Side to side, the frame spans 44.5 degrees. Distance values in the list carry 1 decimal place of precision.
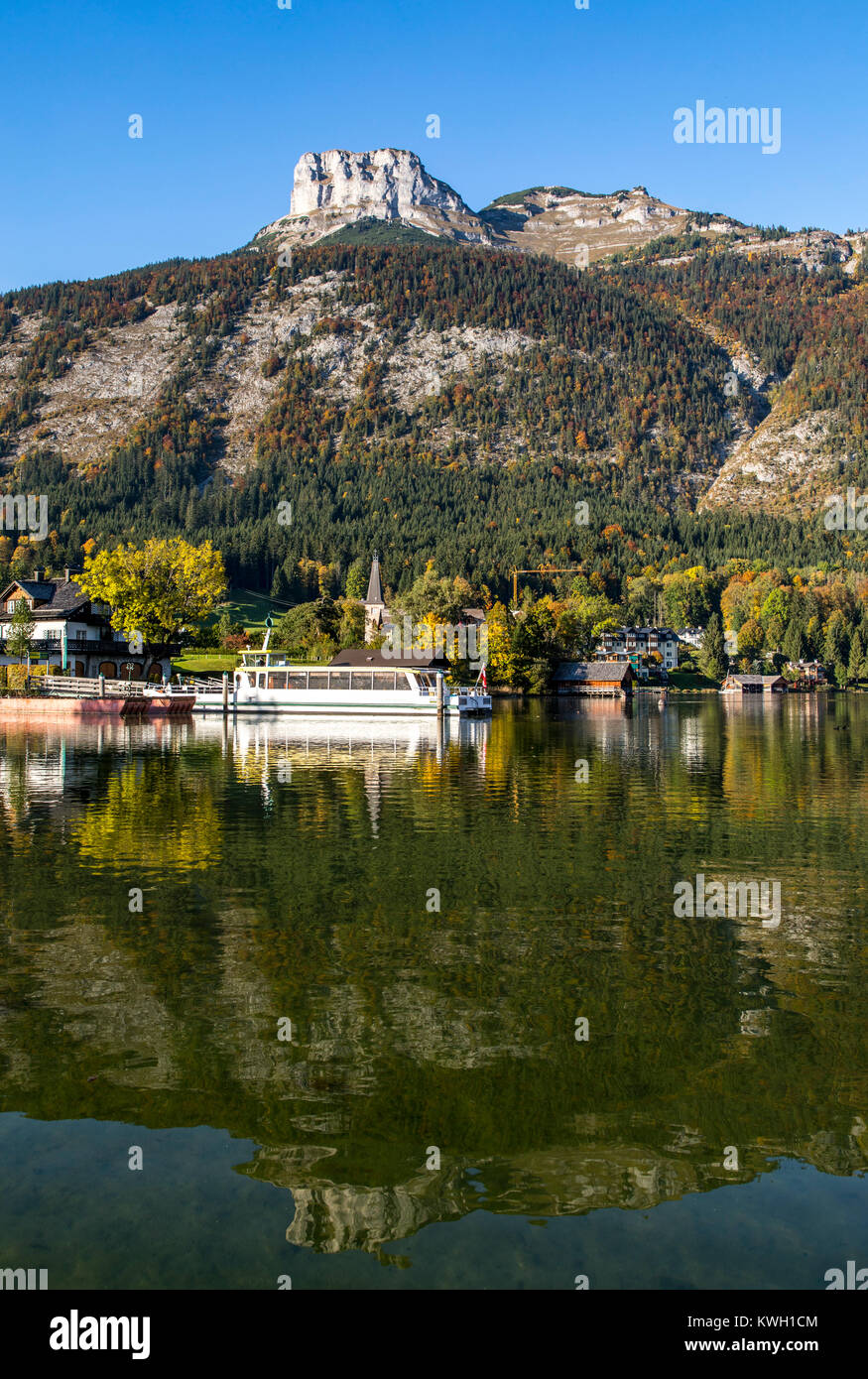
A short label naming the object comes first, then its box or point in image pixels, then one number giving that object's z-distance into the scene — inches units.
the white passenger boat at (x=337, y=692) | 3732.8
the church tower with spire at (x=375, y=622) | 6653.5
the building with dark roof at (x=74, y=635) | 4756.4
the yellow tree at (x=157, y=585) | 4466.0
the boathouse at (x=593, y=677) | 6835.6
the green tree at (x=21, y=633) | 4303.6
